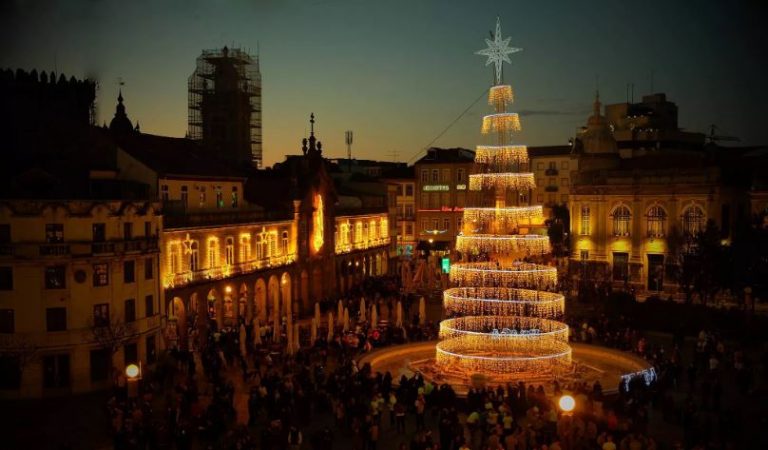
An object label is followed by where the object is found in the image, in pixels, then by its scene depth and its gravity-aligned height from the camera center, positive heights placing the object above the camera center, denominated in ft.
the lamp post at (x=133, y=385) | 105.19 -26.05
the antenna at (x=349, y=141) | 376.23 +33.30
